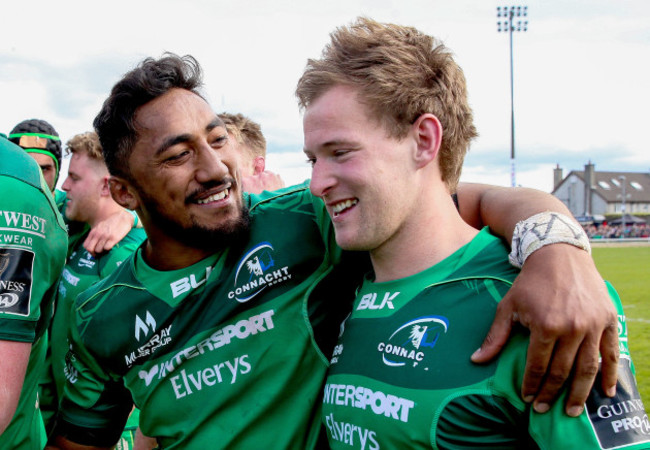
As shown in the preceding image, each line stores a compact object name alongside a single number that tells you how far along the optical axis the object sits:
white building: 67.56
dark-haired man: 2.10
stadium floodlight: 31.11
